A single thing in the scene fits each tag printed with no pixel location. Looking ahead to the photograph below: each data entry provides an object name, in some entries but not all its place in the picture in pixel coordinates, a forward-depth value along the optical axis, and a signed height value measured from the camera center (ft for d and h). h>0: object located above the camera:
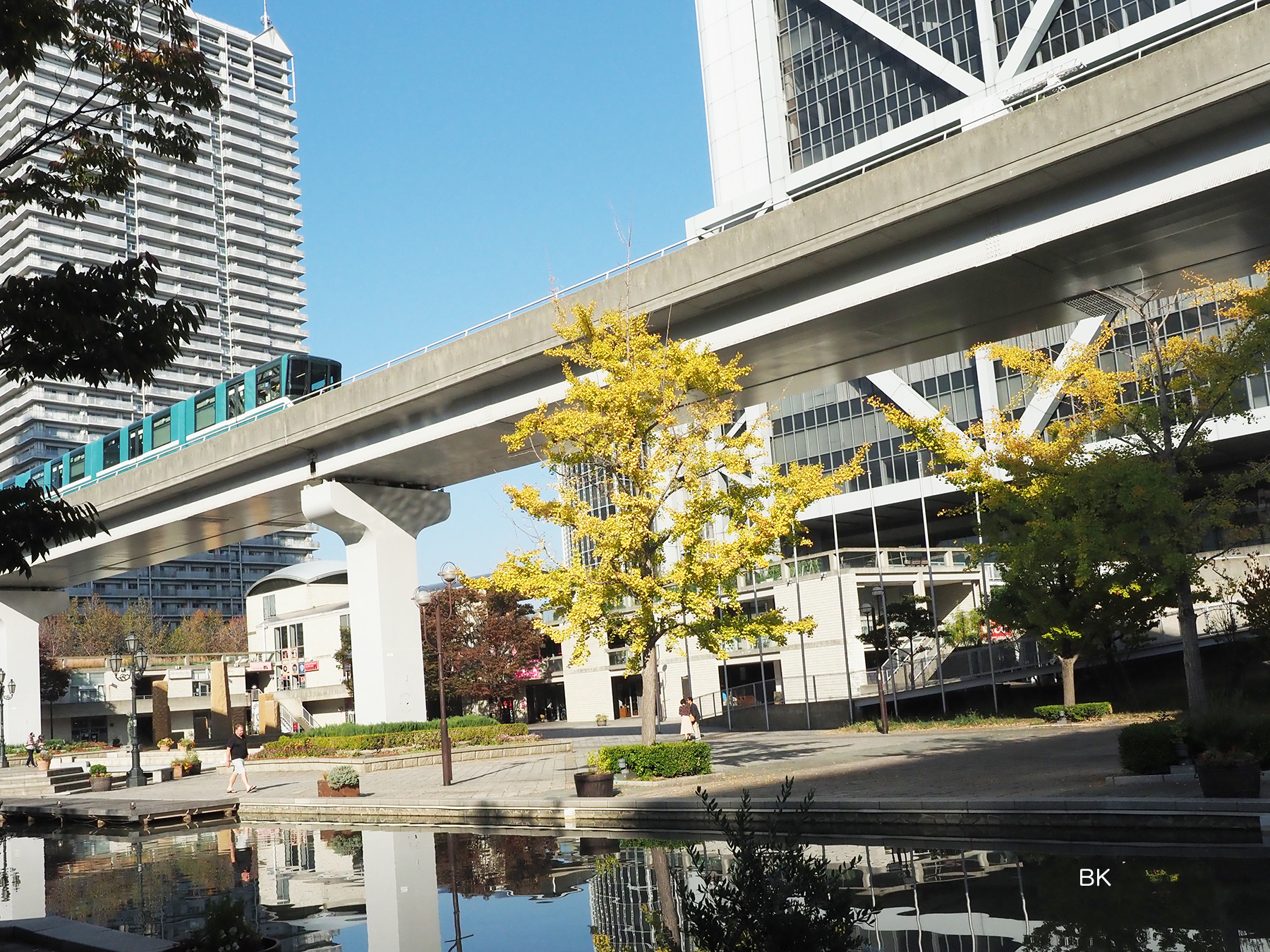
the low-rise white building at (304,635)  207.51 +3.36
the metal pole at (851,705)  115.42 -10.33
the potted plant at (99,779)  111.86 -11.19
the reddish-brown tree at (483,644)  188.14 -1.18
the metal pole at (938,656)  111.75 -5.76
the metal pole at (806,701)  120.47 -9.89
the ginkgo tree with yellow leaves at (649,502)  67.72 +7.46
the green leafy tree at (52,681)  210.79 -1.76
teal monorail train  114.73 +28.40
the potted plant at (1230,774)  39.11 -6.94
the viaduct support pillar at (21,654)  162.40 +2.93
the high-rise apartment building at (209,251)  444.55 +179.52
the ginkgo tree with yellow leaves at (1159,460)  57.26 +7.19
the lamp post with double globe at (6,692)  137.69 -2.32
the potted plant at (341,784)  74.38 -9.03
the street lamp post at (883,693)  98.22 -7.99
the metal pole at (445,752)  76.69 -7.72
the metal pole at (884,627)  103.19 -2.34
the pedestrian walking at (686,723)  82.23 -7.56
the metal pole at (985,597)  96.21 -0.08
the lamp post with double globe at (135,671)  109.70 -0.60
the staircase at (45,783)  114.01 -11.56
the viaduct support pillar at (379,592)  103.50 +5.01
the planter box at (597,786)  59.00 -8.33
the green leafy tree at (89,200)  29.37 +14.45
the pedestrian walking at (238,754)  86.22 -7.50
